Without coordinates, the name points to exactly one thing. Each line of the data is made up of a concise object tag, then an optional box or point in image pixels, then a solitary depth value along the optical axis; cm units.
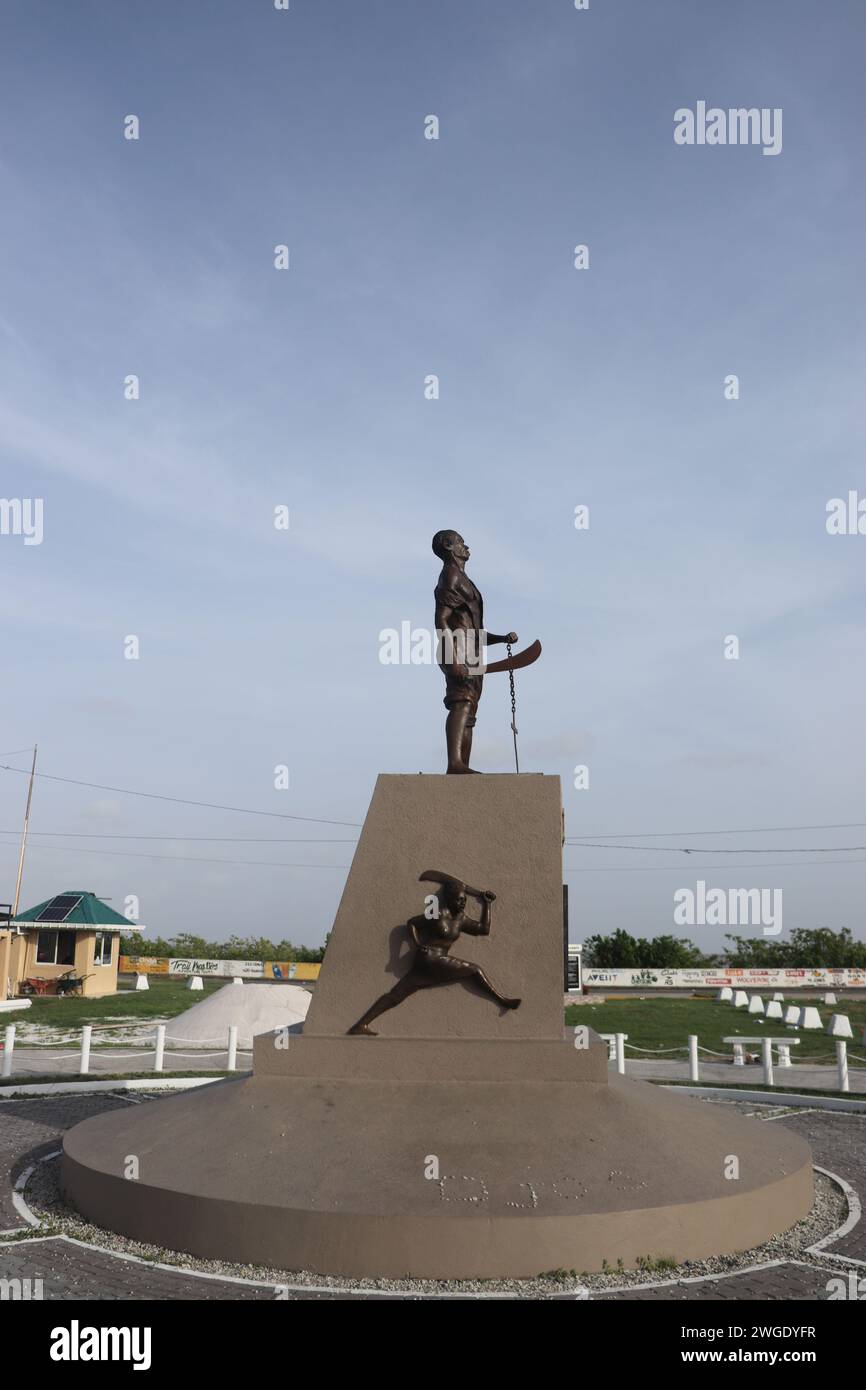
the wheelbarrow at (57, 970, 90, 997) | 4197
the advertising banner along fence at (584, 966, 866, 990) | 5747
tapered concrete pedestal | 694
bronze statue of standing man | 1070
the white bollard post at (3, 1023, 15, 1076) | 1723
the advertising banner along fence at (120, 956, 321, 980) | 5753
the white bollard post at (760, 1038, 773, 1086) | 1753
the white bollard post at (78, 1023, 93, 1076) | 1784
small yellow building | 4222
